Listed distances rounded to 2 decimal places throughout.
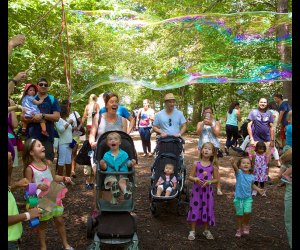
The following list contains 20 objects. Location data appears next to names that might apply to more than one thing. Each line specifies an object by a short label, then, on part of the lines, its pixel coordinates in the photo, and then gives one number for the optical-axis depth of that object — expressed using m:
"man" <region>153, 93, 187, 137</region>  6.28
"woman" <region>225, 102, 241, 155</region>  10.73
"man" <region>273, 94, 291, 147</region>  8.32
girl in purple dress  4.62
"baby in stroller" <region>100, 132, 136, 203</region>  4.41
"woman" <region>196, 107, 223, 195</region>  6.52
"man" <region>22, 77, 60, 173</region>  5.25
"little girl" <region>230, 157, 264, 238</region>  4.68
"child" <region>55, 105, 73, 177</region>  6.84
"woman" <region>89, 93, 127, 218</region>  5.21
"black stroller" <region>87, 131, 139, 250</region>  3.98
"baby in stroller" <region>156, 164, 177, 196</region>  5.37
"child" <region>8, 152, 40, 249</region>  2.55
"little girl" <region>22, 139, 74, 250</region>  3.86
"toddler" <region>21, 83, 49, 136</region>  5.14
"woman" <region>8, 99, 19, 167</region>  4.51
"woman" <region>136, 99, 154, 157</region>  10.70
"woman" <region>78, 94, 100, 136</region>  8.05
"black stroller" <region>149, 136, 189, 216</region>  5.36
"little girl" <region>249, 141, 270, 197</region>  6.64
